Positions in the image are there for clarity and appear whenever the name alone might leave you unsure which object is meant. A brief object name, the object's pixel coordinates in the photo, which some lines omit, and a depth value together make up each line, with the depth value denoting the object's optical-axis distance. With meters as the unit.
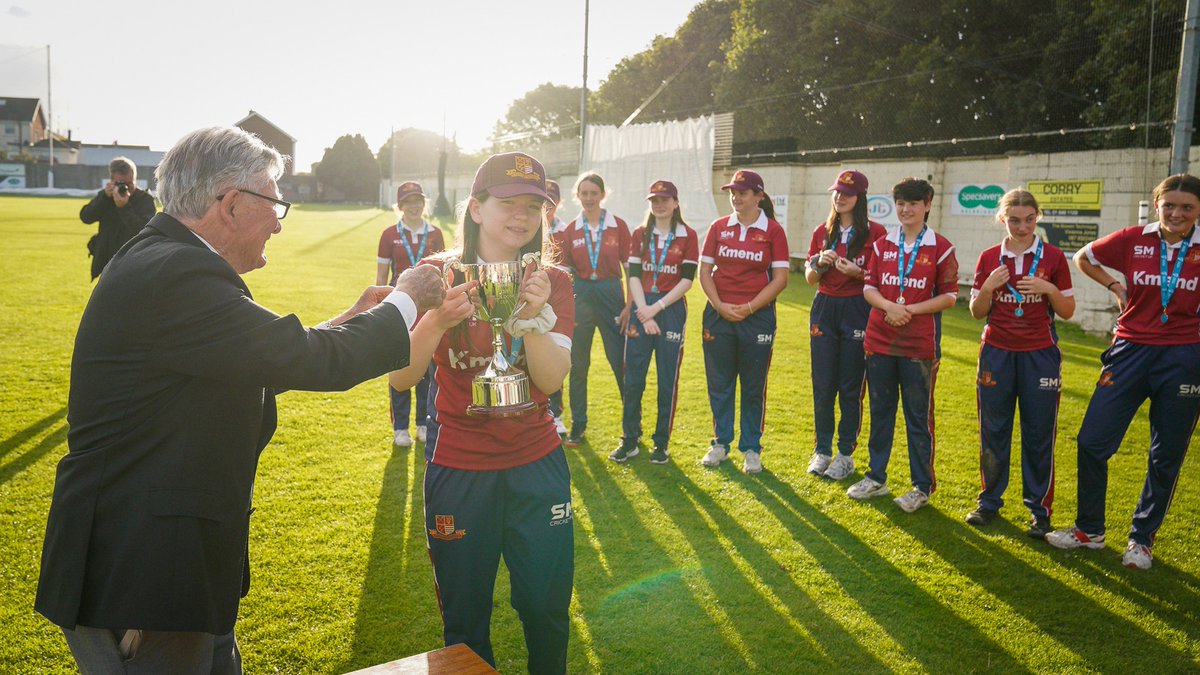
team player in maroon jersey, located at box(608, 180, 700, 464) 6.54
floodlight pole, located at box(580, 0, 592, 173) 27.17
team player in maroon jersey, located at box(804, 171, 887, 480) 6.11
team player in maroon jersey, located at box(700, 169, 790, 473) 6.17
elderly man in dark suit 1.75
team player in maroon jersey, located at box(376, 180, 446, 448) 6.68
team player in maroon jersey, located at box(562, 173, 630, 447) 6.93
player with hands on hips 4.47
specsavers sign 15.17
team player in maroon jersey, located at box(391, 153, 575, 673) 2.54
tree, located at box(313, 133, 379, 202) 87.12
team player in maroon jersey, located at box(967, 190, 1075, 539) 4.89
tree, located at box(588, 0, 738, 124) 39.31
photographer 7.53
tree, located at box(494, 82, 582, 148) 78.06
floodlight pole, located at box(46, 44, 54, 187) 61.64
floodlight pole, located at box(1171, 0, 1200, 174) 9.70
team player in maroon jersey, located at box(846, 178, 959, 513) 5.30
